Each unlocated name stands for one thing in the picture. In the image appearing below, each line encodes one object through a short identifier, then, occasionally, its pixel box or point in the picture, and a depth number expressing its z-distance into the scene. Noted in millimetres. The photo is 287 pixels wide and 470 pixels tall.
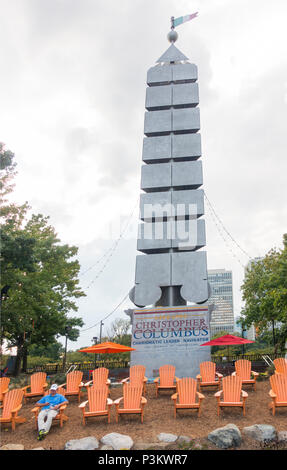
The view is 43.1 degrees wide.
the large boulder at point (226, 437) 6508
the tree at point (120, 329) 49009
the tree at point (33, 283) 16094
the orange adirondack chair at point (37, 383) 11002
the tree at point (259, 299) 22816
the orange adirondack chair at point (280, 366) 10613
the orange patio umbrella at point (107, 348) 12008
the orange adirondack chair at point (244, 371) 10562
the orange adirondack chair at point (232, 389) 8281
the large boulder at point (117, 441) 6746
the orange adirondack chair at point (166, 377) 10727
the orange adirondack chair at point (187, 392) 8359
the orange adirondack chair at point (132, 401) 8031
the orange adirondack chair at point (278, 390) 7953
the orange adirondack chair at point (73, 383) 10477
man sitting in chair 7570
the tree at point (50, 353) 47281
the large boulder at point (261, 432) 6699
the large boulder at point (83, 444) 6797
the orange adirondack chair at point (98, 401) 8188
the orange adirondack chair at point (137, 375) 10027
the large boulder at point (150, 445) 6565
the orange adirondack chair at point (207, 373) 10677
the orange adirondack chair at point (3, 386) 10391
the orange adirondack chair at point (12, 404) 8430
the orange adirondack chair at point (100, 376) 10836
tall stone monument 15430
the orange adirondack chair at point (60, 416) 8070
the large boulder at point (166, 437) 6814
